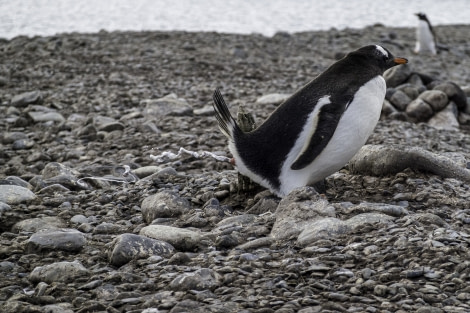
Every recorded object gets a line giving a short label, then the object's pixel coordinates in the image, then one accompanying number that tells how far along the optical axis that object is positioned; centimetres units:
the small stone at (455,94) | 1353
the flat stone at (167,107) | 1323
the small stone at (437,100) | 1330
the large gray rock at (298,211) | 667
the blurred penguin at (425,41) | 2377
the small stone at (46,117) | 1347
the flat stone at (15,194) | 828
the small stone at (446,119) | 1287
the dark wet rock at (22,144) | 1204
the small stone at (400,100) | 1353
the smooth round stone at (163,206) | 764
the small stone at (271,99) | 1398
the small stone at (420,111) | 1314
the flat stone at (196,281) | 552
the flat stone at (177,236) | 654
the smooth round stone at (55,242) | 671
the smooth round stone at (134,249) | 625
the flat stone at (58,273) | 598
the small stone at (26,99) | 1462
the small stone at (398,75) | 1488
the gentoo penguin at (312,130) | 749
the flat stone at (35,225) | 748
